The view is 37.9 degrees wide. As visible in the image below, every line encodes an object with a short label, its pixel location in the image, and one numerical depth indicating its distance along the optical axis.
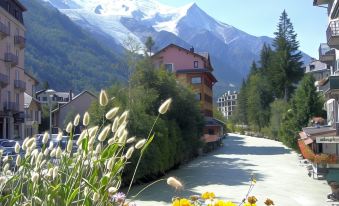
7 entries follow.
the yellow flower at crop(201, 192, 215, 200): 3.18
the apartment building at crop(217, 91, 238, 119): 176.38
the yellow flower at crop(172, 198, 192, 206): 2.73
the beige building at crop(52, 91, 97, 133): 71.12
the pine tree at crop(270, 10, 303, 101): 58.41
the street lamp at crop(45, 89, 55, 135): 23.62
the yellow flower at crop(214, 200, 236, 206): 2.80
